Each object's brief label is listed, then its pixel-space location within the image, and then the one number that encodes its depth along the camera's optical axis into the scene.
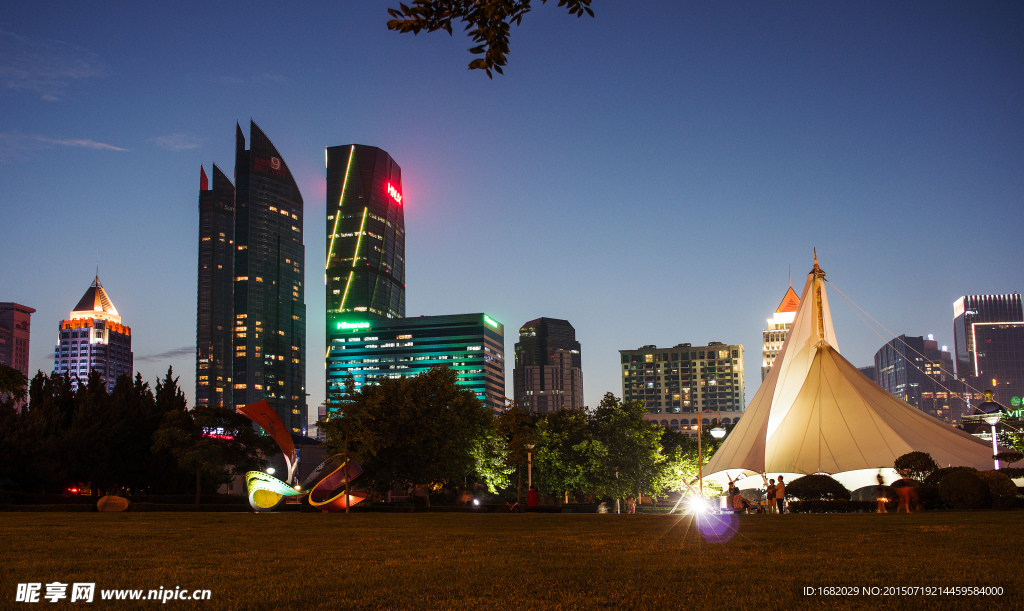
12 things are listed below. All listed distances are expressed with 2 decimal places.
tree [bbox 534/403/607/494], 60.59
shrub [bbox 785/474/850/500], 35.81
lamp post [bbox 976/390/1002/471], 36.78
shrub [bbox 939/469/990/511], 30.27
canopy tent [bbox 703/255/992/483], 42.78
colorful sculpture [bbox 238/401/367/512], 44.38
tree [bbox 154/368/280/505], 49.28
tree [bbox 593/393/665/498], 60.59
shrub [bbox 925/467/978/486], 33.20
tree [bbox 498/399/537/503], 46.94
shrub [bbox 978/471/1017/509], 30.39
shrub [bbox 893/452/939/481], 35.69
